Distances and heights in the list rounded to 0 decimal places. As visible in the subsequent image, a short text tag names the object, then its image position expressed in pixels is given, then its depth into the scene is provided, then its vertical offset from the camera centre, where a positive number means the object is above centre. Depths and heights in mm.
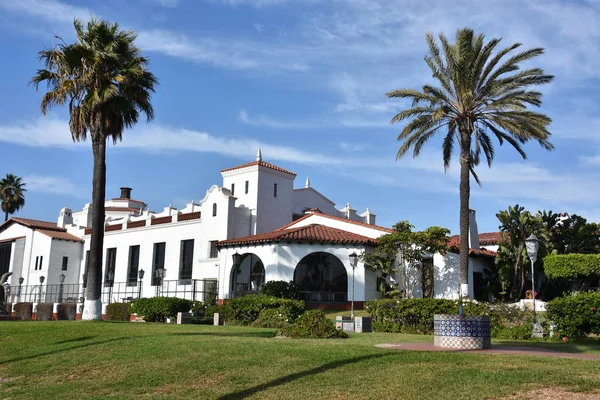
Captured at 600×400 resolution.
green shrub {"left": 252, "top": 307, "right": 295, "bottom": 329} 25391 -830
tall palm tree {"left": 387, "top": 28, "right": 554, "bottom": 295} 29469 +10297
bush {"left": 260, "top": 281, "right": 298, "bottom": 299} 33628 +536
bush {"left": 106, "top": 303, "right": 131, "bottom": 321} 32125 -889
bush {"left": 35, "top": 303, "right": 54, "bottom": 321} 33844 -951
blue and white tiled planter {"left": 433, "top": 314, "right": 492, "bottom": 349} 13883 -659
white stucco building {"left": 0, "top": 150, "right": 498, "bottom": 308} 35750 +3492
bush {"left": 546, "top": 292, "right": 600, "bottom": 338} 18281 -259
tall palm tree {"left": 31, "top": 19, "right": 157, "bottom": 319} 26703 +9267
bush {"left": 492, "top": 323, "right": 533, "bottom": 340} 19719 -918
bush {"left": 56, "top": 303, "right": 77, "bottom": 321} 33844 -962
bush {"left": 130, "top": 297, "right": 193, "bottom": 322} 30827 -601
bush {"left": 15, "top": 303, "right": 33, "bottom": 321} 36469 -1109
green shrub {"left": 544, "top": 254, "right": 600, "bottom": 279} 35875 +2444
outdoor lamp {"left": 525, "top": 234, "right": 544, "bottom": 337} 20797 +2045
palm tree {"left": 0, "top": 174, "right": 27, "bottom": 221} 70625 +11476
